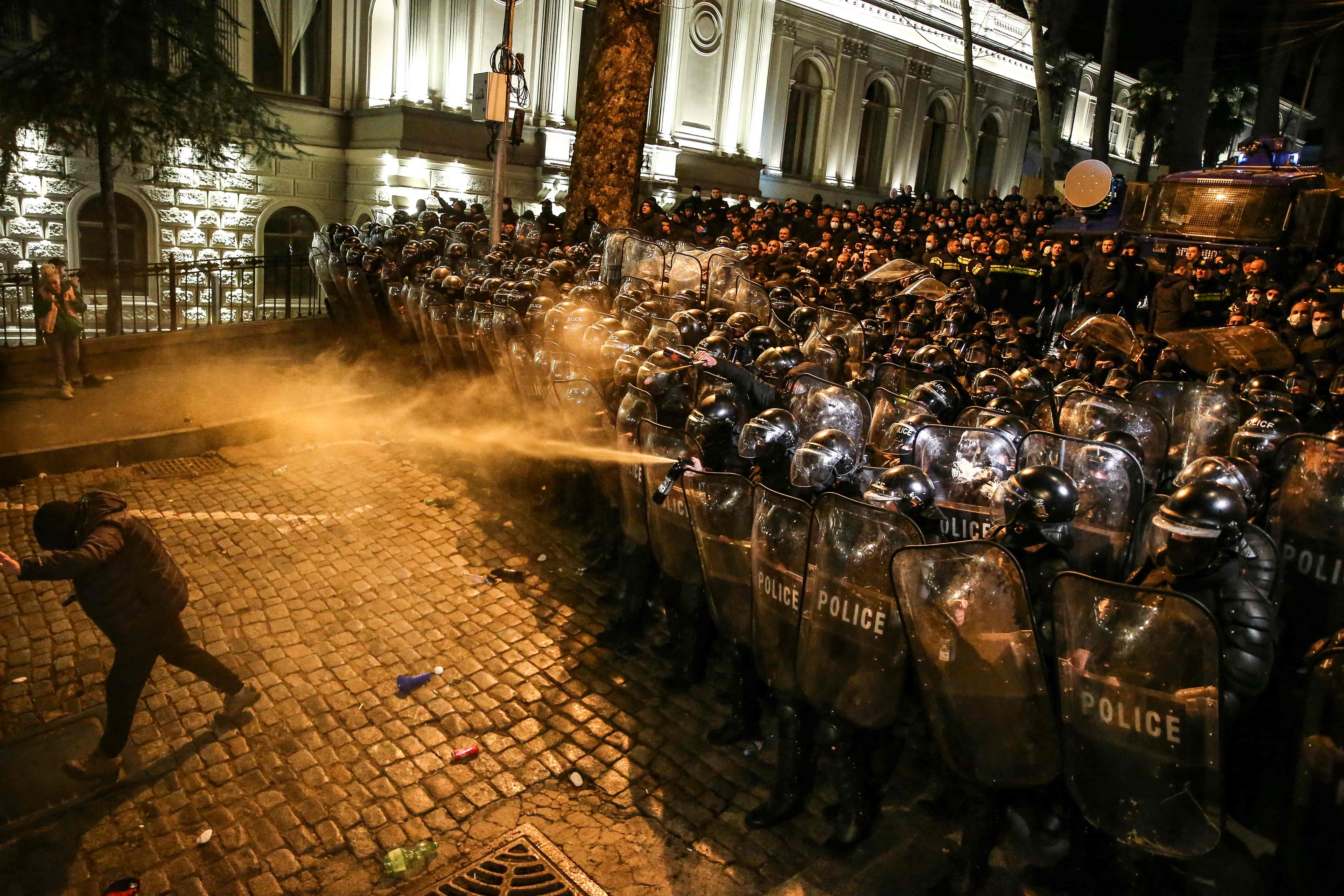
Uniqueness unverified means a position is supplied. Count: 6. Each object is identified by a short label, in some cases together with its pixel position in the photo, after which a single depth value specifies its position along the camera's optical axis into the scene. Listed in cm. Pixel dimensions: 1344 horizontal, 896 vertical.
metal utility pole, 1241
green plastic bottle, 404
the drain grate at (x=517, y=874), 394
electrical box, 1253
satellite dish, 1562
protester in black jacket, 434
